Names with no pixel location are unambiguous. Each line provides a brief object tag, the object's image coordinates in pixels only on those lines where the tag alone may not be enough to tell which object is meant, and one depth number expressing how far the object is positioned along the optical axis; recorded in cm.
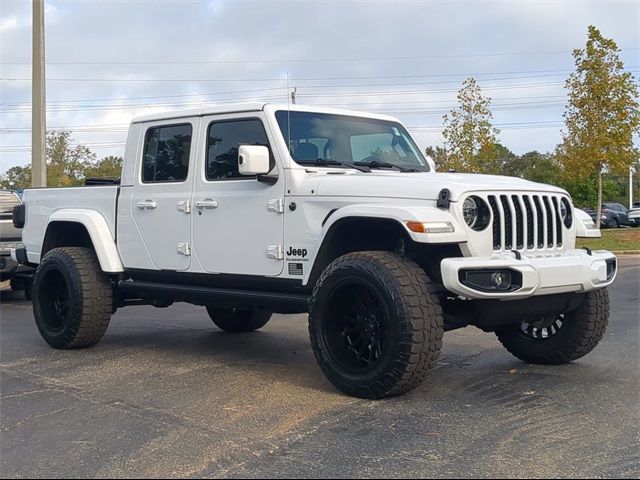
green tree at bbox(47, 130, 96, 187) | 3294
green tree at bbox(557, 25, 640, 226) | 2472
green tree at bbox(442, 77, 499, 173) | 2686
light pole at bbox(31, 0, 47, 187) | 1616
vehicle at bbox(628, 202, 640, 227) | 3853
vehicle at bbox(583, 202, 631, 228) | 3784
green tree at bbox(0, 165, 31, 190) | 3947
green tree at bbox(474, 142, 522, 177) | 2706
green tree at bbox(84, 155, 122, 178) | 3110
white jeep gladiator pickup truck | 493
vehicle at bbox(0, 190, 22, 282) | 1104
